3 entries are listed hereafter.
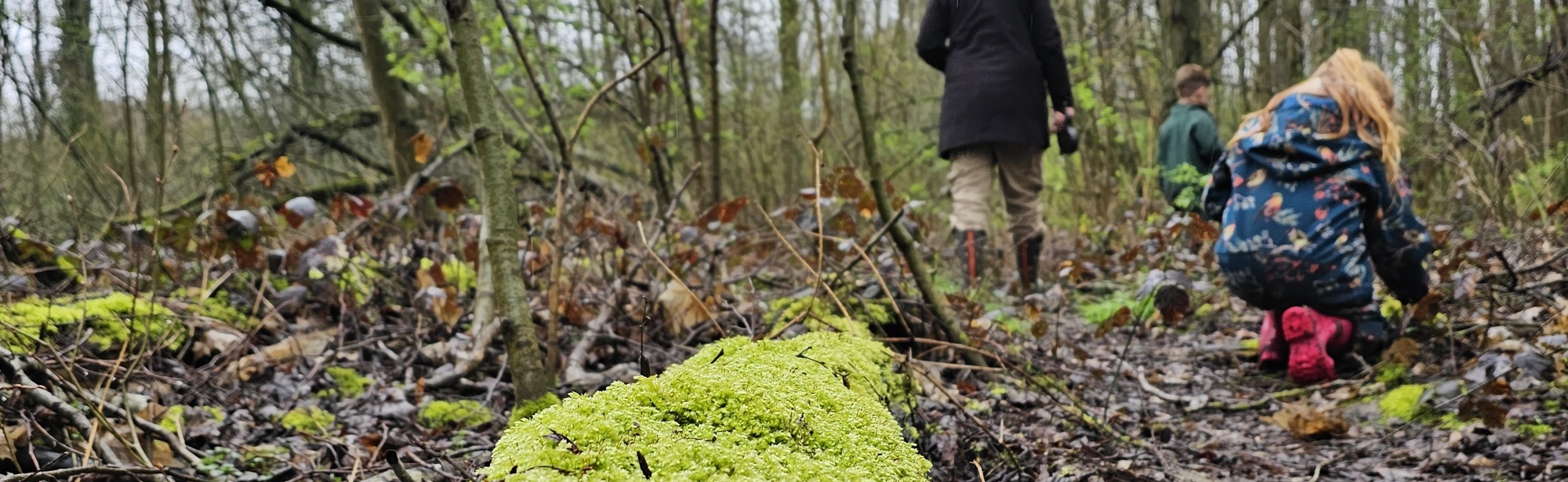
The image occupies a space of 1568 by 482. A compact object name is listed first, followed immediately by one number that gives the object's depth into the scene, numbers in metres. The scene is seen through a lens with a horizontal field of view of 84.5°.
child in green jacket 6.06
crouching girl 3.40
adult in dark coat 4.94
